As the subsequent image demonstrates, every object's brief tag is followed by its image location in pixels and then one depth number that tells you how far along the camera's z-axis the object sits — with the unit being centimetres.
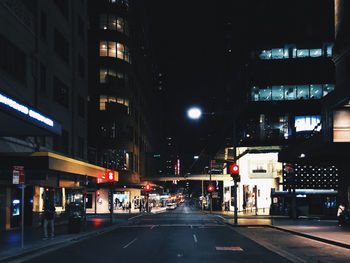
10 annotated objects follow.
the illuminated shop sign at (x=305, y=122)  6131
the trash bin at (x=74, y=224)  2428
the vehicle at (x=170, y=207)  7833
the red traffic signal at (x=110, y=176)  3253
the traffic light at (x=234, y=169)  3142
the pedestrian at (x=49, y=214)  2145
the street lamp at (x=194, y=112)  2378
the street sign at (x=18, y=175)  1670
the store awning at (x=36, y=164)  2194
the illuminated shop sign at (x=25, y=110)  1520
